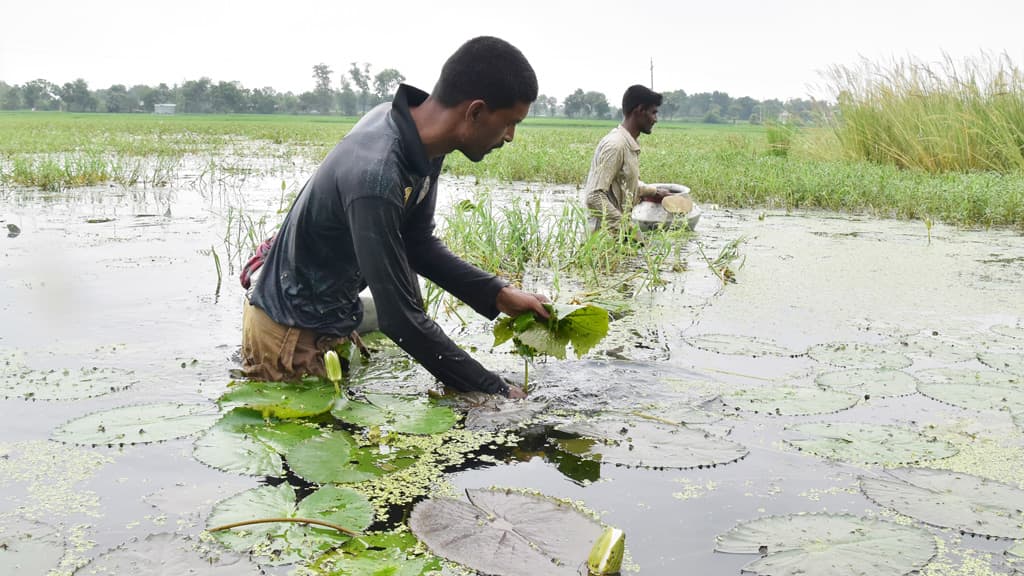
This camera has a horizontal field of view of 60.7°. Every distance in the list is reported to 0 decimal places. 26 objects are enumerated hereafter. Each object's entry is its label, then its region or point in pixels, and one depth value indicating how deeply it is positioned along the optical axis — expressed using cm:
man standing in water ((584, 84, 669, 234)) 566
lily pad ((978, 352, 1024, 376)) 346
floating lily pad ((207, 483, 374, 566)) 197
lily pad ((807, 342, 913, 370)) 357
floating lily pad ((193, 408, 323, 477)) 243
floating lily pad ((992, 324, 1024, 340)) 400
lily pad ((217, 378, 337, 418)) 276
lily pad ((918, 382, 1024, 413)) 304
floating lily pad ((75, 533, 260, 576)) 185
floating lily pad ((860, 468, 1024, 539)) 215
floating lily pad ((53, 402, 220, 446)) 263
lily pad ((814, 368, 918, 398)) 321
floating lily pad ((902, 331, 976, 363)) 371
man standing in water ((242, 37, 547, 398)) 246
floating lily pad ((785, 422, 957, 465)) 258
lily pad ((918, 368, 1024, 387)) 329
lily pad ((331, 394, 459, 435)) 273
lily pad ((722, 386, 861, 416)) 299
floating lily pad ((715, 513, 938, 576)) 192
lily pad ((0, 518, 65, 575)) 189
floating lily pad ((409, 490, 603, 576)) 192
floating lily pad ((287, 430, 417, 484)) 237
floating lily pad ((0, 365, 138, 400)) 305
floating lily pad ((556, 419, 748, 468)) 254
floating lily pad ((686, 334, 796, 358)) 373
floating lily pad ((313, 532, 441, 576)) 187
